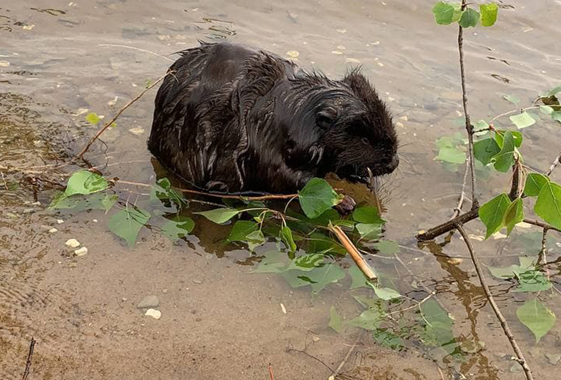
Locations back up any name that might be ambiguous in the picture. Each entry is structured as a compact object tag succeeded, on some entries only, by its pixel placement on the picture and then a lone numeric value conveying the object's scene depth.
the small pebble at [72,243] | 3.66
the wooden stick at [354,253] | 3.53
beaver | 3.79
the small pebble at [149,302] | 3.36
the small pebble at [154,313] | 3.31
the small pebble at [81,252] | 3.61
